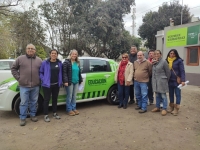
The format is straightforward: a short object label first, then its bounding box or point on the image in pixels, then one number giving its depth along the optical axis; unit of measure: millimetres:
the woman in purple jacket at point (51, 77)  3476
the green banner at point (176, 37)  8703
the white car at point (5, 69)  6121
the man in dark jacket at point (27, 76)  3373
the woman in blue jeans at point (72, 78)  3707
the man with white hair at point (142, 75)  4107
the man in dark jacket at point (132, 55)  4587
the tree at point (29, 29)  16883
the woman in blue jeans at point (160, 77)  3841
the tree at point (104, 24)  17925
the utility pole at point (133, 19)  35135
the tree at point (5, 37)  14057
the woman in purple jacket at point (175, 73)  3820
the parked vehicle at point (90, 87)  3636
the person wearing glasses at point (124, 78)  4228
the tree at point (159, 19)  23191
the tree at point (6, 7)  13227
